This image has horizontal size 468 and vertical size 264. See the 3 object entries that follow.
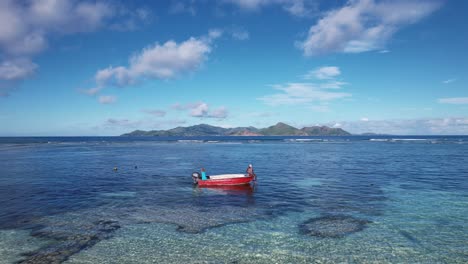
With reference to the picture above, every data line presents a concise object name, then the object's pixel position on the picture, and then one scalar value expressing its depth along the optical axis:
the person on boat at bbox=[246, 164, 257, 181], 39.24
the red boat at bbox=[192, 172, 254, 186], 38.62
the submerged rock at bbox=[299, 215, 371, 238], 20.84
